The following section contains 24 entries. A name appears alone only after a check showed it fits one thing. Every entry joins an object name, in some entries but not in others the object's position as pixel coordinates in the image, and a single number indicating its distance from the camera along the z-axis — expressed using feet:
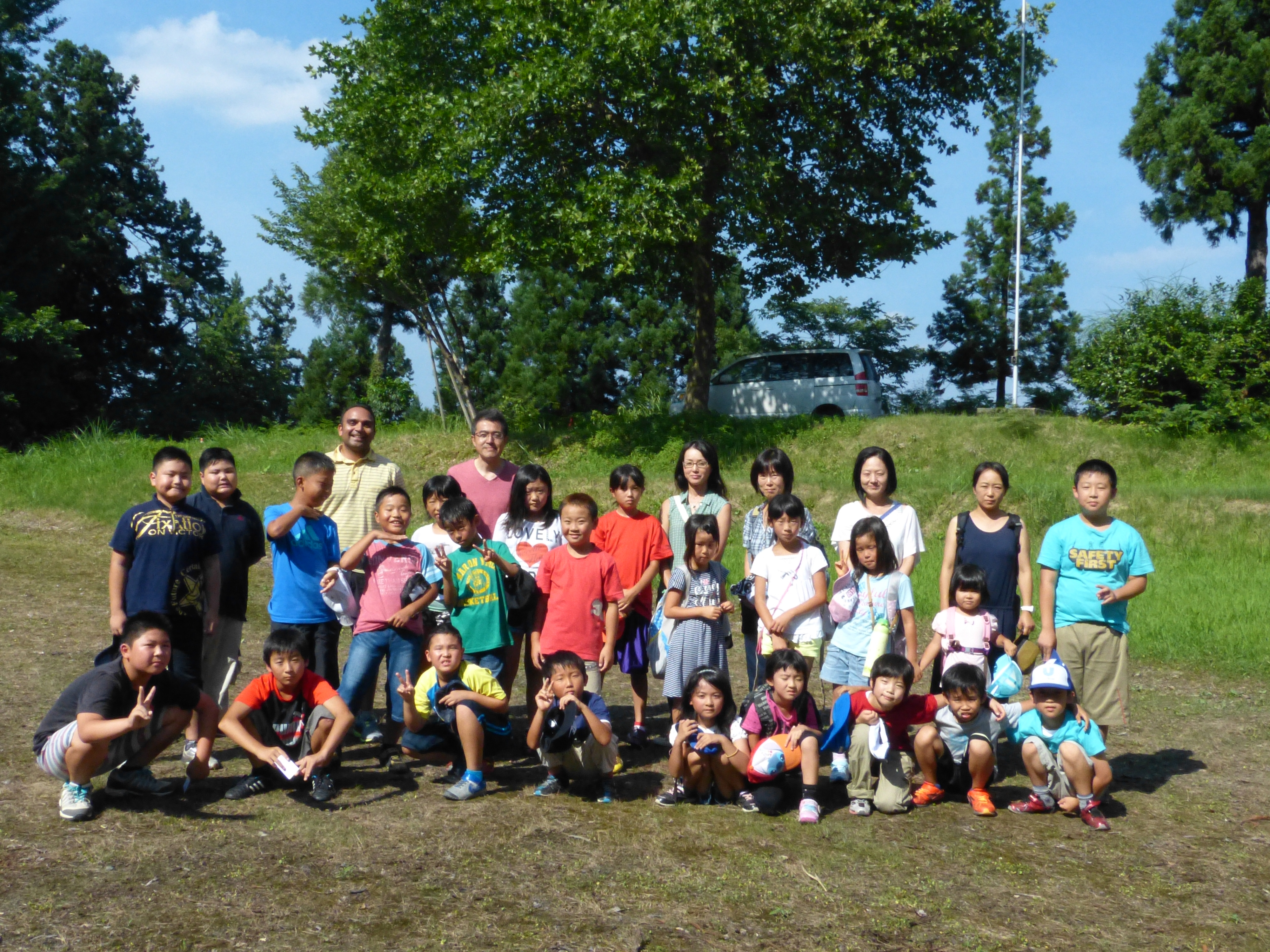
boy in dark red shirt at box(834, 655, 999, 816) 15.62
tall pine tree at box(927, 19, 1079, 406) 81.66
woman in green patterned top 19.19
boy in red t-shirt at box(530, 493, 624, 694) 17.44
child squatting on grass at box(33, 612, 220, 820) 14.14
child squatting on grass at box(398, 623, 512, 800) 15.94
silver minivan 62.59
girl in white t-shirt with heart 18.45
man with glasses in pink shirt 18.47
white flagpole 73.56
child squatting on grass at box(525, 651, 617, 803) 15.56
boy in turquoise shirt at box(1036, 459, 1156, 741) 16.79
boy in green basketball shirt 17.62
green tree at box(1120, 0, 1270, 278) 66.90
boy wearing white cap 15.40
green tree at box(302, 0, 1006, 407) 49.93
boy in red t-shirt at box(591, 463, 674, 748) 18.79
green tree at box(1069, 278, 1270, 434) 52.80
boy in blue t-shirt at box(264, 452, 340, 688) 17.30
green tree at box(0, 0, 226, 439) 73.05
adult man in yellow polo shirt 18.75
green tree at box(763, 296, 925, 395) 87.40
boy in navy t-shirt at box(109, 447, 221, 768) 15.78
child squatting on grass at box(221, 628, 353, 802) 15.34
